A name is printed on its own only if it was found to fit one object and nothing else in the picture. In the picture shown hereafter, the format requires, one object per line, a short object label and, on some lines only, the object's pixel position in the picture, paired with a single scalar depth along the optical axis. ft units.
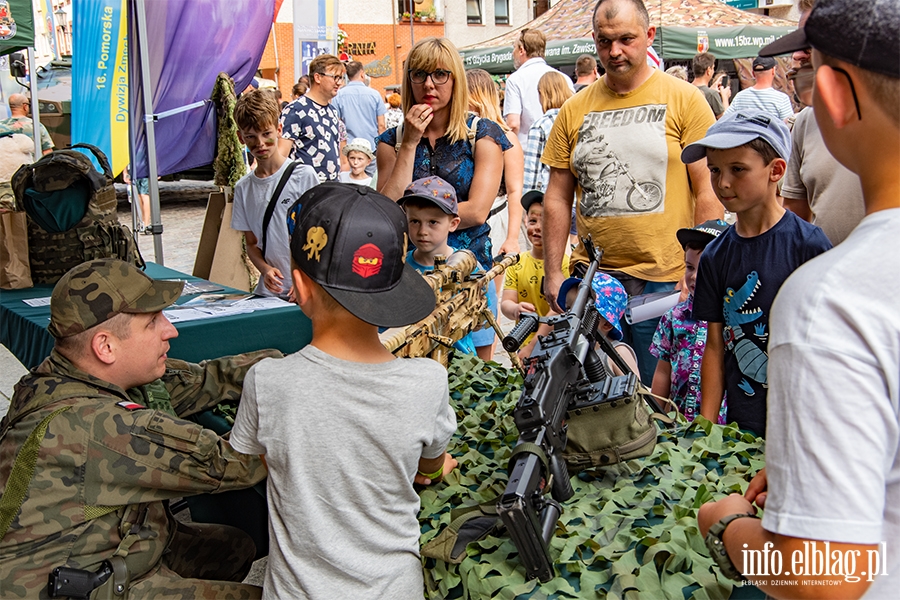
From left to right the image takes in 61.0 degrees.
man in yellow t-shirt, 10.97
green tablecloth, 10.44
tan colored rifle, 8.20
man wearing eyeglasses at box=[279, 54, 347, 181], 22.20
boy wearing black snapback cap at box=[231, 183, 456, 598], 5.71
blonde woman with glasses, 11.96
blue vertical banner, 20.61
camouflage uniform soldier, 6.48
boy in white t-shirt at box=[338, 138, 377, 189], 26.25
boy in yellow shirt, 13.71
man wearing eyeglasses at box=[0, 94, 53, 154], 27.48
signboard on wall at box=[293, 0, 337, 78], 27.07
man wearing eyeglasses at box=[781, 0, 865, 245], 9.87
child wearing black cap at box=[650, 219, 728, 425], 10.37
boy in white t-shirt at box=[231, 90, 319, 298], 13.00
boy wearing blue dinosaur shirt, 8.34
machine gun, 5.64
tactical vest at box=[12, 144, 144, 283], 13.42
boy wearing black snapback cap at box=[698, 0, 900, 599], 2.80
